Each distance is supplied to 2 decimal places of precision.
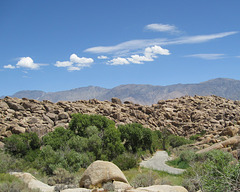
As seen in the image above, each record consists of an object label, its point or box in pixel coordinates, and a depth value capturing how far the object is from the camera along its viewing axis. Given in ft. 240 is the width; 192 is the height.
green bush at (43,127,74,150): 115.85
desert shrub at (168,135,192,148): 200.98
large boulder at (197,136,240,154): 113.50
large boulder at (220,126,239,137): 148.07
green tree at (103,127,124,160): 124.47
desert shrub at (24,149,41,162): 113.91
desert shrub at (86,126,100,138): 130.17
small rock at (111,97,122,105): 280.68
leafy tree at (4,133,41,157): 117.19
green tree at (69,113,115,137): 138.00
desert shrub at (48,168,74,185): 64.85
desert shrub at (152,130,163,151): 185.98
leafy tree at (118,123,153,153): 160.97
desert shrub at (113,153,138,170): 103.45
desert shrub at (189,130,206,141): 224.41
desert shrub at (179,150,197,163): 106.38
